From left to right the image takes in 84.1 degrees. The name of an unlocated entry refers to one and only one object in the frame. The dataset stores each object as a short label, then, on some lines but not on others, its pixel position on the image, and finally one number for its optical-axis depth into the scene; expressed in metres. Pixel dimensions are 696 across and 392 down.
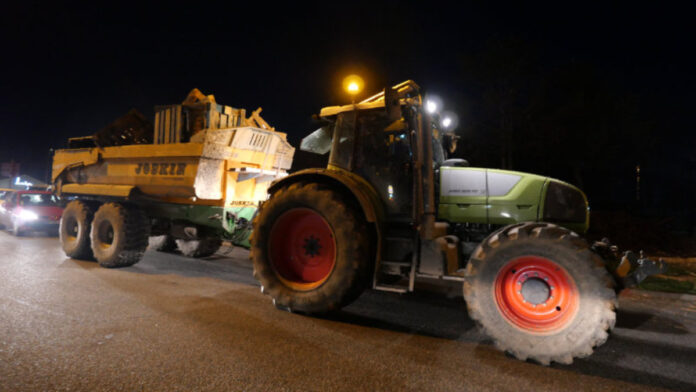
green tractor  3.43
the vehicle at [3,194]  13.50
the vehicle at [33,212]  11.87
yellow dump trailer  6.74
